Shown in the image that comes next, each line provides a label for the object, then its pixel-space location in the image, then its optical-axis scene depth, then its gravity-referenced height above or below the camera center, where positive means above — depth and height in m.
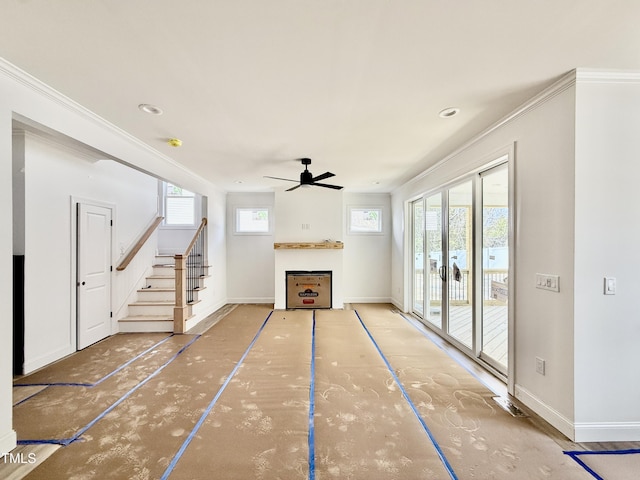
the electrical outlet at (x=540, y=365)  2.27 -1.03
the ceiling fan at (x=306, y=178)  4.00 +0.86
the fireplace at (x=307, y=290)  6.15 -1.13
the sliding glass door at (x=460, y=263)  3.61 -0.33
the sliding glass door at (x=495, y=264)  3.03 -0.29
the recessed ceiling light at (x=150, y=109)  2.42 +1.13
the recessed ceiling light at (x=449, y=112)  2.51 +1.14
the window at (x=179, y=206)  6.63 +0.75
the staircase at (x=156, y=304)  4.51 -1.09
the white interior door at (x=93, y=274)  3.77 -0.51
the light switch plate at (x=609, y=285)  2.00 -0.33
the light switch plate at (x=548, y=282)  2.14 -0.34
